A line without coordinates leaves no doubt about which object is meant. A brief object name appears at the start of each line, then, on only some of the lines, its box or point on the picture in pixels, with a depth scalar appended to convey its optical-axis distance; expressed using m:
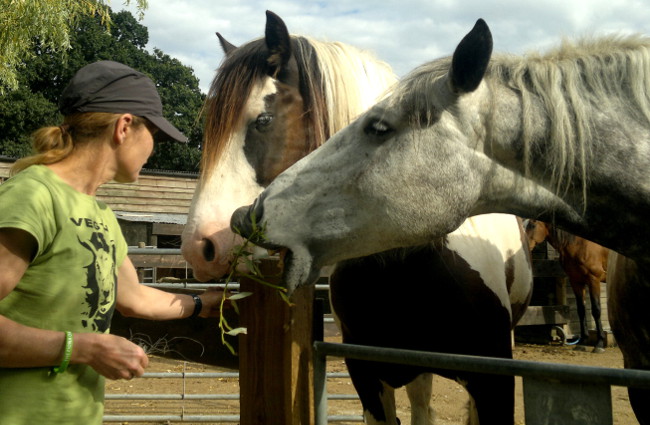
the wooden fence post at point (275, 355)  2.06
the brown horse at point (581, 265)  9.07
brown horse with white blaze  2.50
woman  1.45
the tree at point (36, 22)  8.18
